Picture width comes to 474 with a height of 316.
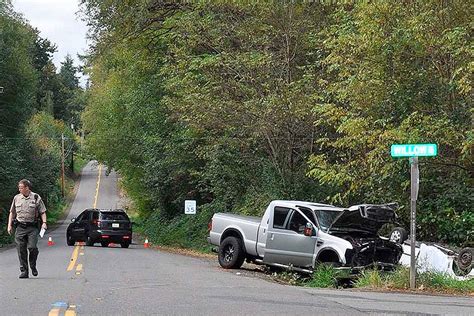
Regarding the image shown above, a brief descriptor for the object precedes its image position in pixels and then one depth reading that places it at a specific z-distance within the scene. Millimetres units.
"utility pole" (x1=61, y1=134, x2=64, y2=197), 89688
